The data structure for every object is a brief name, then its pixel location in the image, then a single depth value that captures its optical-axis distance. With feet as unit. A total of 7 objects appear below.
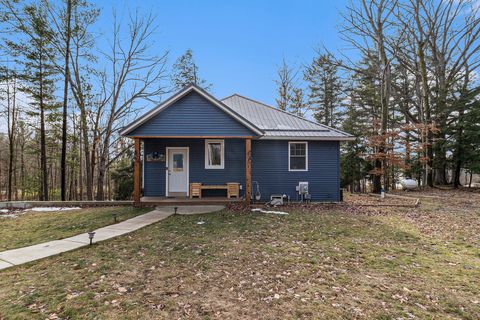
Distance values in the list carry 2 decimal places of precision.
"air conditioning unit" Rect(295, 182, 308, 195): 35.12
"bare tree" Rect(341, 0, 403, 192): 47.47
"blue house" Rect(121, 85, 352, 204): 35.45
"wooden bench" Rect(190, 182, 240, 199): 33.27
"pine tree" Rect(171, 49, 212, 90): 55.88
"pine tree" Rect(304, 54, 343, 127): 77.92
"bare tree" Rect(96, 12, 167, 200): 51.21
